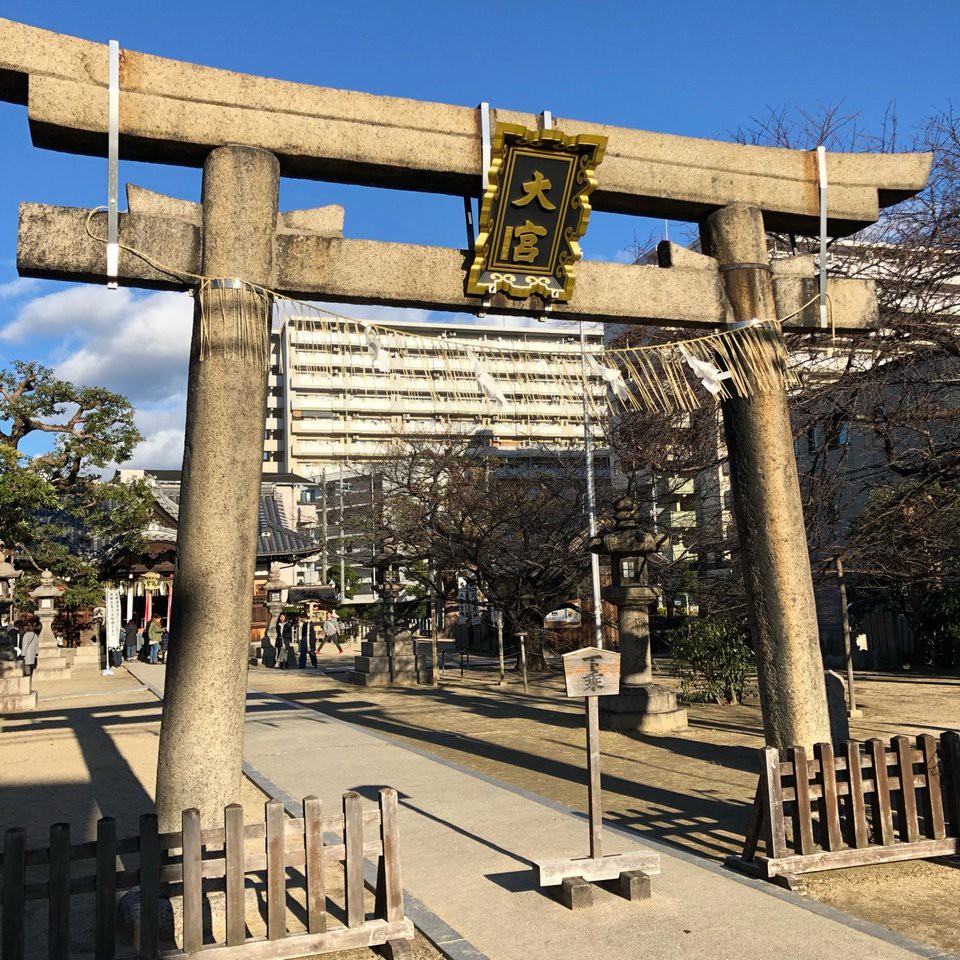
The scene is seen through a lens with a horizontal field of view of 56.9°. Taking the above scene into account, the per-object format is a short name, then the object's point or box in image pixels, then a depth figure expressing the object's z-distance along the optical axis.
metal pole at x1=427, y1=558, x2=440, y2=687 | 20.57
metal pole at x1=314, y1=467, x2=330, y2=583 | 50.26
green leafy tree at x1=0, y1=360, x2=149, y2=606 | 25.97
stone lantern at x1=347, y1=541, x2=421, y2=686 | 20.53
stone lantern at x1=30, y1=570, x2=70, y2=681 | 24.86
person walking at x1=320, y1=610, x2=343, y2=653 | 32.38
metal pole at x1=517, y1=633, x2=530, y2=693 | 18.50
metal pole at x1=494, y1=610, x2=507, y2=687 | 20.25
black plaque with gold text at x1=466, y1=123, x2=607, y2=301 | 6.70
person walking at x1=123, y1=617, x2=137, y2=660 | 30.94
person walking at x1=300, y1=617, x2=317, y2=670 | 27.19
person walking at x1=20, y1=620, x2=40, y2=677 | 22.95
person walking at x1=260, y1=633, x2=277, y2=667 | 28.55
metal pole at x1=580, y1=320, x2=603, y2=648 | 20.64
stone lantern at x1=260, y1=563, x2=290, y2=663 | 31.55
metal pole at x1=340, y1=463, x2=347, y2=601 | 48.12
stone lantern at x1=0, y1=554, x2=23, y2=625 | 21.14
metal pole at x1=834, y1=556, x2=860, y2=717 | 13.30
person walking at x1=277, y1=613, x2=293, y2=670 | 28.05
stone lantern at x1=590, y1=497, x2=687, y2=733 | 13.04
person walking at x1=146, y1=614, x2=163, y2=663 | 30.19
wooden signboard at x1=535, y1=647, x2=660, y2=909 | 5.48
